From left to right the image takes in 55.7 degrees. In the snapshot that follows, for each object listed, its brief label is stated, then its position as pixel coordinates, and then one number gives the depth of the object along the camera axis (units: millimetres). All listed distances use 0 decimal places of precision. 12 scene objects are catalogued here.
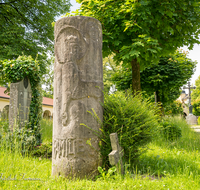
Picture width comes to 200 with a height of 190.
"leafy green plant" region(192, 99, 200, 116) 26403
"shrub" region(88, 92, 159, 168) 3576
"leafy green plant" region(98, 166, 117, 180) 3112
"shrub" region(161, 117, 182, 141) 7120
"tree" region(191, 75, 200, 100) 40903
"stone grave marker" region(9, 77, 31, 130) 5999
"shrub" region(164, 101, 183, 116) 19069
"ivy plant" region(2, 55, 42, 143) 6316
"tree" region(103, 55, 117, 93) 23706
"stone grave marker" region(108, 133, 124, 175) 3000
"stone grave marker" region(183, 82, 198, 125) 22656
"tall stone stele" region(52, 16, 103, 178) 3457
